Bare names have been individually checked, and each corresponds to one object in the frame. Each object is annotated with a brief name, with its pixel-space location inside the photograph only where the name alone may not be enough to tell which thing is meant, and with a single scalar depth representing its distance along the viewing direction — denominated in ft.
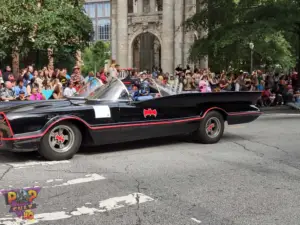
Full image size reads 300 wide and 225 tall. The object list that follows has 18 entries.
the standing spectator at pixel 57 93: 38.37
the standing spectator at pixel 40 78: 43.62
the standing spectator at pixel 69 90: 39.69
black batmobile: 22.18
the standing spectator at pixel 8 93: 39.34
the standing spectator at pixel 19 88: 41.16
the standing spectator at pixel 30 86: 41.42
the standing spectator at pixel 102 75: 48.74
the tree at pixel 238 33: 53.93
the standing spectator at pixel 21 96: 39.33
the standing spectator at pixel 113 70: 49.89
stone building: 129.39
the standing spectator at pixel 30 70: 49.16
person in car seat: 26.42
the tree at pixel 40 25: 60.44
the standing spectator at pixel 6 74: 48.96
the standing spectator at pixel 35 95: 39.44
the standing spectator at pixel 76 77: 43.37
